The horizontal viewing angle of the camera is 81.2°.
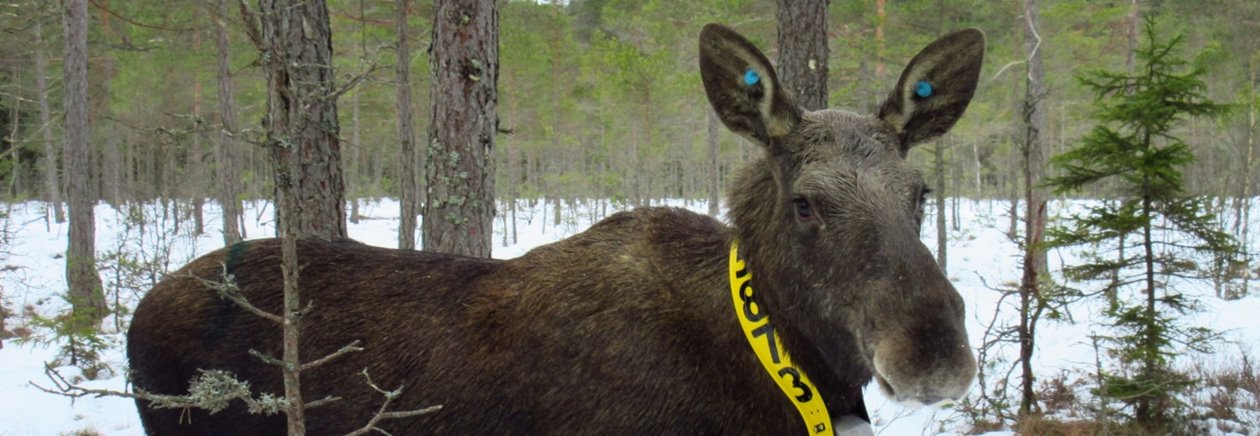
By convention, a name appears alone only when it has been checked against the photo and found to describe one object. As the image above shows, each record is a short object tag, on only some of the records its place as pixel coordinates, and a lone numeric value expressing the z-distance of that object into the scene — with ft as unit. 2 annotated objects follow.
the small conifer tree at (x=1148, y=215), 22.94
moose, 7.21
